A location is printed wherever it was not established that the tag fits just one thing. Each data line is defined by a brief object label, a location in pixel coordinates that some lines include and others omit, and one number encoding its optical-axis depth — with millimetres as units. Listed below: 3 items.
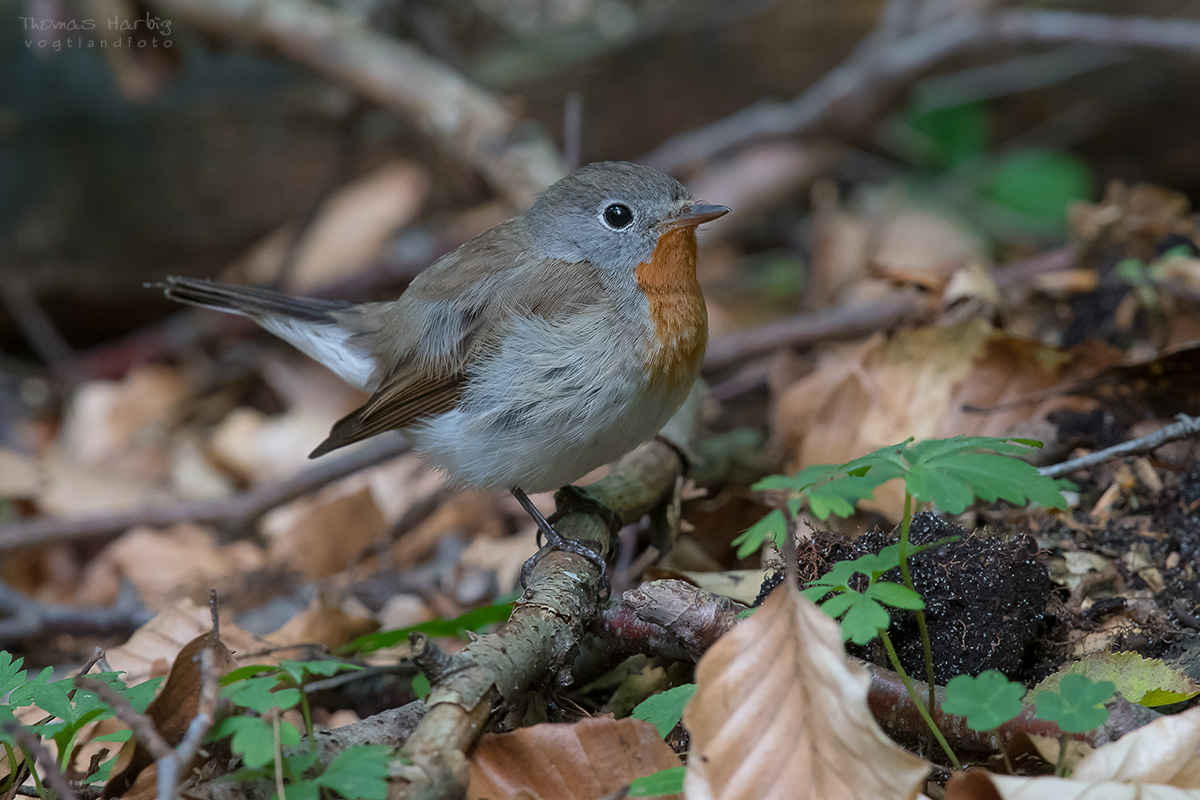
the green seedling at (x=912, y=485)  3664
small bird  6176
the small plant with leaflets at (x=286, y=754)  3391
